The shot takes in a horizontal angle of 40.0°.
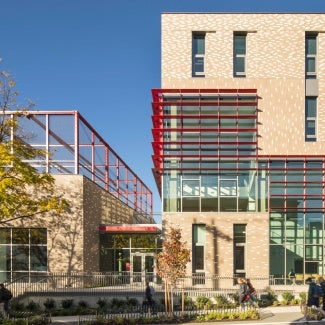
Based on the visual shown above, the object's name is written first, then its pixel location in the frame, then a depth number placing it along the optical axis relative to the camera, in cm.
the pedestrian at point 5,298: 1825
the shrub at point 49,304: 2183
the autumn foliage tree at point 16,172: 2086
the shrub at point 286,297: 2192
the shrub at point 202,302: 2075
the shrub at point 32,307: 2109
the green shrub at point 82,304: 2197
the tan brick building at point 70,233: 2780
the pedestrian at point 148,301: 1988
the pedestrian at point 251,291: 1991
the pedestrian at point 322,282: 1766
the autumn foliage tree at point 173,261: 1884
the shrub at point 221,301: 2094
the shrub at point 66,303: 2183
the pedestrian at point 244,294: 1978
